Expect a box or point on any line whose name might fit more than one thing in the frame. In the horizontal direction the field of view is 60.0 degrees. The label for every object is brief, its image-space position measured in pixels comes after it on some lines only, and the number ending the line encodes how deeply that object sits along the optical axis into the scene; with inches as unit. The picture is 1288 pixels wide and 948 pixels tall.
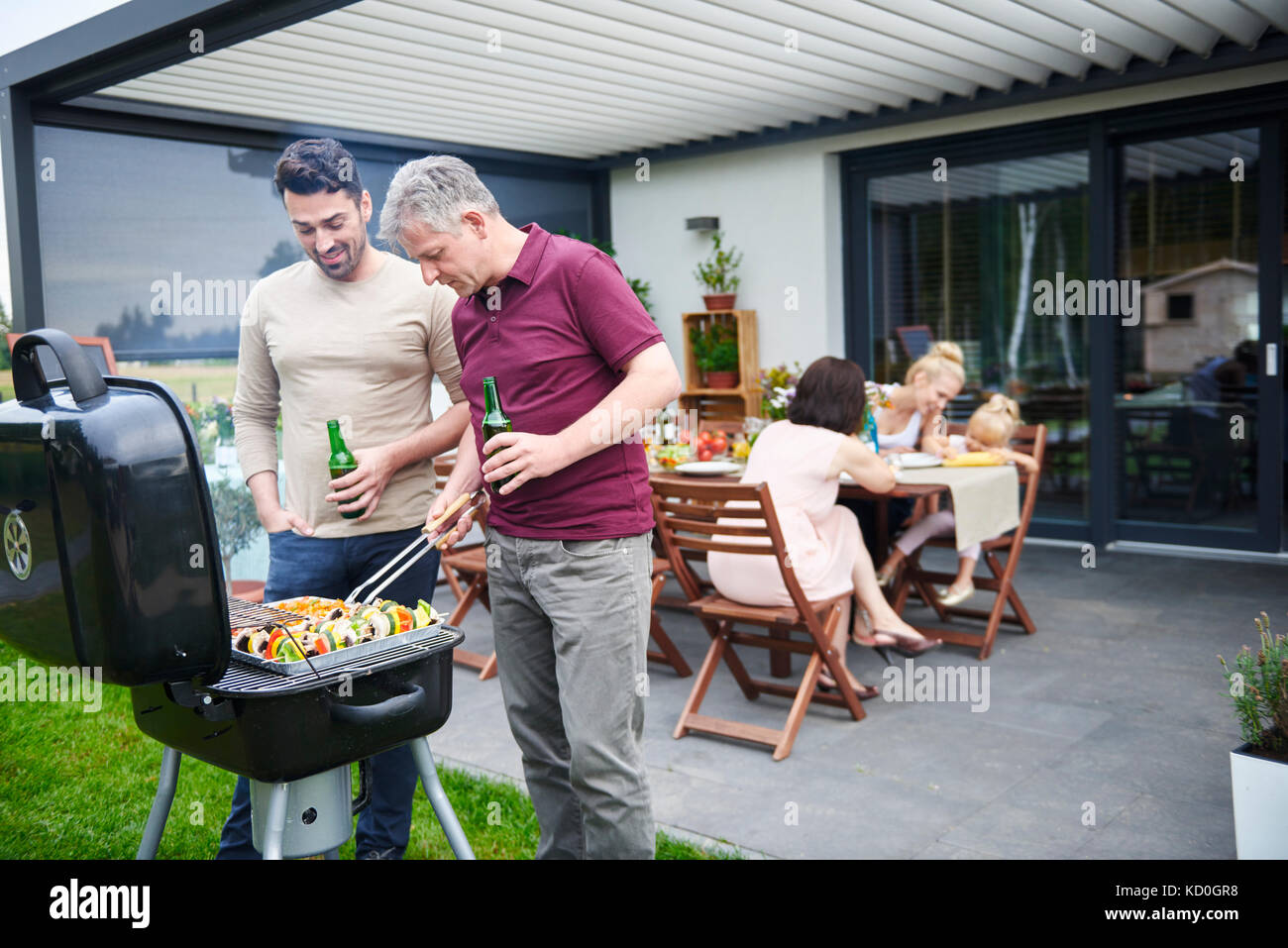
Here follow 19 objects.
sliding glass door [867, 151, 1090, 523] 281.4
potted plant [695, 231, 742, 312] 324.8
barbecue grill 67.2
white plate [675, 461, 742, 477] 194.9
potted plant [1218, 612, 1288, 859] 98.3
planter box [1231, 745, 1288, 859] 97.9
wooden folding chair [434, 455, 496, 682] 193.3
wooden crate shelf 322.3
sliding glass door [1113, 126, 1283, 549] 255.9
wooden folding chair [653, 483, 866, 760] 146.9
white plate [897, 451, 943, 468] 196.2
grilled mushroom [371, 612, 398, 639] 84.7
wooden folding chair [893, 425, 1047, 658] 189.9
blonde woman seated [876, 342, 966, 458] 207.2
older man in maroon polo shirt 84.8
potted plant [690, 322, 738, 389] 324.2
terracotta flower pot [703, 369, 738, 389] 324.5
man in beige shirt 104.0
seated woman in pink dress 155.5
